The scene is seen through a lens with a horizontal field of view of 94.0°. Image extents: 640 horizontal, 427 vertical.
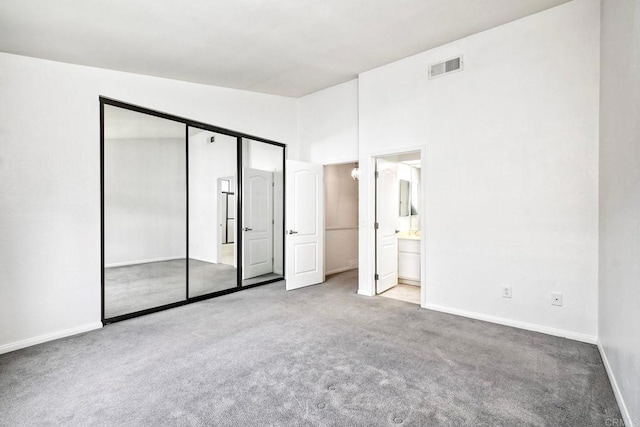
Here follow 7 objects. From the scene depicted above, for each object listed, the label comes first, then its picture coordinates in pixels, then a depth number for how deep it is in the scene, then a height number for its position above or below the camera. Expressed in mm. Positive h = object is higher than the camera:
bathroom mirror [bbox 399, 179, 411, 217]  5617 +250
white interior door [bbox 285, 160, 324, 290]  4805 -227
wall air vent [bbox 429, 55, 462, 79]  3570 +1766
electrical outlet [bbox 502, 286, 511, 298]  3258 -884
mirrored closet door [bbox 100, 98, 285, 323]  3586 +11
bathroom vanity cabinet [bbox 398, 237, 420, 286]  5051 -851
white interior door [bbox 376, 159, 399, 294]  4516 -197
